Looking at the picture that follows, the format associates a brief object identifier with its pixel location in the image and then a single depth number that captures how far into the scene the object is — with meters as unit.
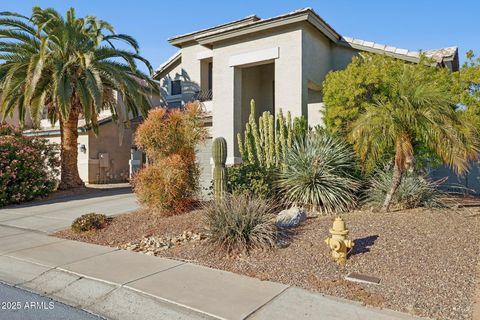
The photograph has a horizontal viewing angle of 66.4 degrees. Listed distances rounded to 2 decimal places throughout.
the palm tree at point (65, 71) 13.98
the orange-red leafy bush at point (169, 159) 9.18
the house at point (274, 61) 12.55
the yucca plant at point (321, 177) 9.14
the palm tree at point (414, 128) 8.07
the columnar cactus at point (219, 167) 8.75
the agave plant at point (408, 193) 9.08
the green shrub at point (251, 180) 9.34
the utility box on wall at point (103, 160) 20.33
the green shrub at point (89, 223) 8.90
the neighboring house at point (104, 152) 20.03
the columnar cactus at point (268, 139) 11.77
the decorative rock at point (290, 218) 7.66
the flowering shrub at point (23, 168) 13.47
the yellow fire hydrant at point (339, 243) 5.87
